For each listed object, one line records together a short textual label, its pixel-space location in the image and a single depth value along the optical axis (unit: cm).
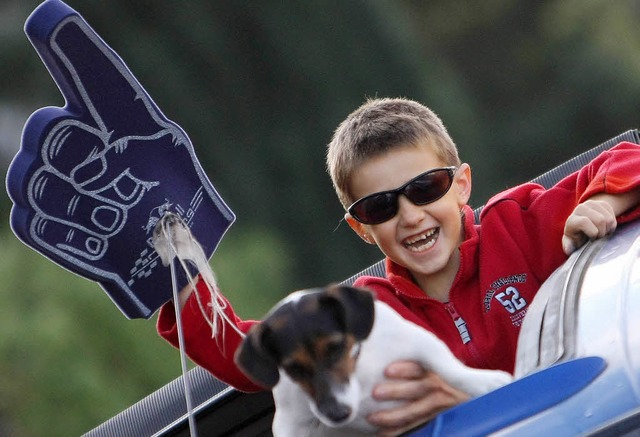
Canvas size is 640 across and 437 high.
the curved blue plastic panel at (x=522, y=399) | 621
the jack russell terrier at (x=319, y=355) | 624
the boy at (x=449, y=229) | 661
